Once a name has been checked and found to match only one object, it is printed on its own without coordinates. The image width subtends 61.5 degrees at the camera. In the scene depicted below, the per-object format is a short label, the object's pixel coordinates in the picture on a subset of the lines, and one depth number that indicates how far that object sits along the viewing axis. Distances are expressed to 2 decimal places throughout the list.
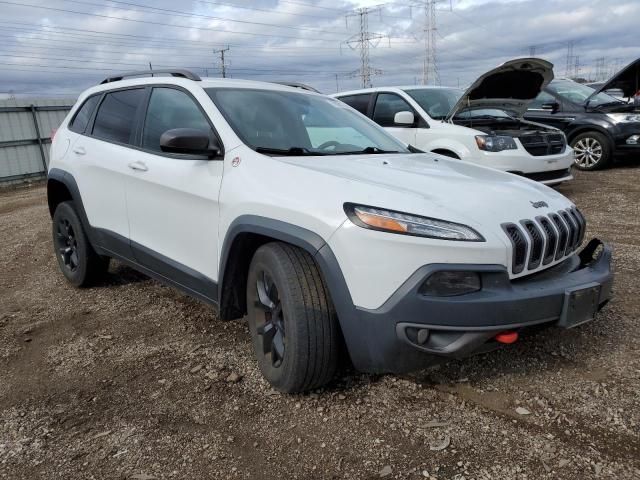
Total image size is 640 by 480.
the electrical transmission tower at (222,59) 57.34
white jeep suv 2.26
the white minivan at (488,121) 7.00
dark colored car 9.64
